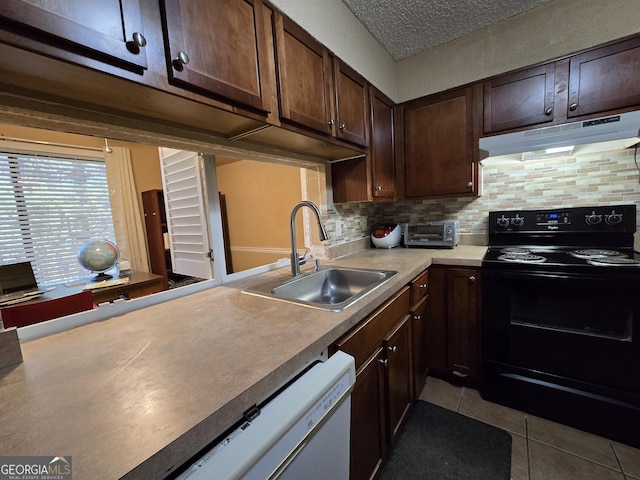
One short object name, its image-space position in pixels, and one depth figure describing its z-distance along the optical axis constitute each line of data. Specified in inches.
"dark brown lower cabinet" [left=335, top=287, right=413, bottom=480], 38.3
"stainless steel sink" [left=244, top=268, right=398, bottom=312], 50.1
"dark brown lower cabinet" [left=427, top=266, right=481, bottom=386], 66.2
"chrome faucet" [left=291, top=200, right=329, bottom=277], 55.8
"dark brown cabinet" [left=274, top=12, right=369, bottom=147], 44.7
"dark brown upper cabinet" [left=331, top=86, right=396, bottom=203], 71.2
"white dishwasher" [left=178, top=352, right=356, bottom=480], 18.2
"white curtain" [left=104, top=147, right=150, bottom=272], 100.6
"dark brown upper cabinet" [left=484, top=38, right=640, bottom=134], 57.6
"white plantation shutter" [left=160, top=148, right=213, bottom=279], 54.9
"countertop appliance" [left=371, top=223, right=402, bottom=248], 87.4
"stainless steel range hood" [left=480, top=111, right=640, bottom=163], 53.5
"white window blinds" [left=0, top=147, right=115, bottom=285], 66.4
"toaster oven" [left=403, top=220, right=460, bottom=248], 79.7
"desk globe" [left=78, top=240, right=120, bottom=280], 71.0
